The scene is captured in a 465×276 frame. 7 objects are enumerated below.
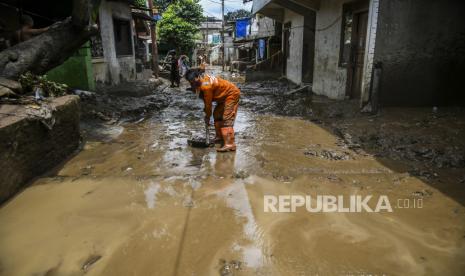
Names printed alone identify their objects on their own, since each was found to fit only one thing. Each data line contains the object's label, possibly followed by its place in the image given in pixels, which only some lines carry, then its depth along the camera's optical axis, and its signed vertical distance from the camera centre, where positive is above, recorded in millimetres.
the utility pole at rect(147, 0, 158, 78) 15088 +950
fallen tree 5305 +226
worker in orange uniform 5410 -681
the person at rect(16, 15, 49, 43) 6703 +532
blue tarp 30856 +2858
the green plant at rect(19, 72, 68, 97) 5108 -402
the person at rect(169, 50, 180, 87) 14931 -646
